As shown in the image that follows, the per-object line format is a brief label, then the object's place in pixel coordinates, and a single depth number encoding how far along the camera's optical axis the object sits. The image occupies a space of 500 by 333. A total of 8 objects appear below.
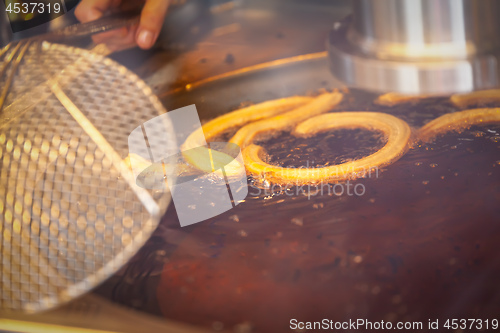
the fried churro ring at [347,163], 0.73
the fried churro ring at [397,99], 0.90
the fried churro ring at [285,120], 0.86
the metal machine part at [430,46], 0.57
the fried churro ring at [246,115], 0.89
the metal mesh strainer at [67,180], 0.59
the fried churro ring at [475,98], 0.86
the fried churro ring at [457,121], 0.79
